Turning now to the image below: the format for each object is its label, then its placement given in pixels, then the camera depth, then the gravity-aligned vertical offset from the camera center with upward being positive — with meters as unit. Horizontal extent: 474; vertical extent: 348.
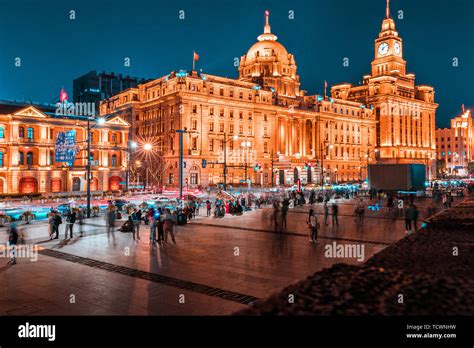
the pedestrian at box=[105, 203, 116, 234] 21.06 -2.31
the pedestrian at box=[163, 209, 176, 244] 19.90 -2.51
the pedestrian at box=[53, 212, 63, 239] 21.02 -2.49
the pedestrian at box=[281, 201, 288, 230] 24.34 -2.34
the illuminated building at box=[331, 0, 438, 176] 126.19 +23.12
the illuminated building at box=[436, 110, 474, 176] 160.07 +12.56
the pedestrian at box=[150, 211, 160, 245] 19.61 -2.71
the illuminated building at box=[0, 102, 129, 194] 54.69 +3.25
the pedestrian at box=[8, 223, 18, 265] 15.98 -2.44
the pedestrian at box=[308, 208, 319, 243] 19.33 -2.53
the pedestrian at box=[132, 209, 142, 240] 22.65 -2.44
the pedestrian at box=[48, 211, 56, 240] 20.97 -2.59
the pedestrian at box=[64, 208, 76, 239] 20.98 -2.35
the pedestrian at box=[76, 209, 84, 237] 25.31 -2.85
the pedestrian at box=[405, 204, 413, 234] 21.26 -2.40
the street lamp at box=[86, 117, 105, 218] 30.07 -2.51
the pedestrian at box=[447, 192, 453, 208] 34.49 -2.34
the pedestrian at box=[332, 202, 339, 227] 25.50 -2.43
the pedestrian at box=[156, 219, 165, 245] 19.86 -2.80
